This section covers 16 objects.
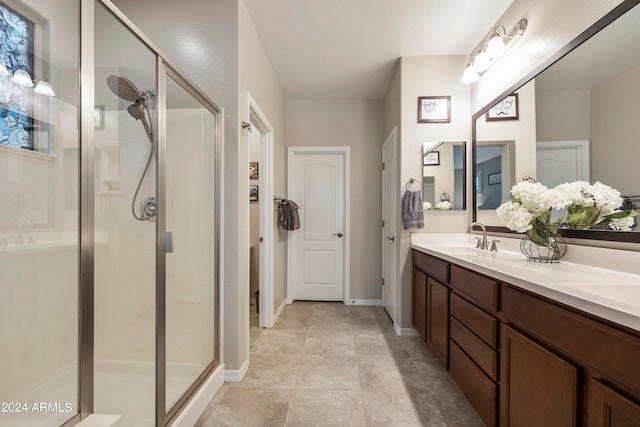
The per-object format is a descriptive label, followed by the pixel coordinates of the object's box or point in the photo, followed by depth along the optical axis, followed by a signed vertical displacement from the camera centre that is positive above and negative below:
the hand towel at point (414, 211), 2.50 +0.02
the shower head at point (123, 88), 1.33 +0.64
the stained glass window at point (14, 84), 1.09 +0.52
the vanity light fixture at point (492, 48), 1.91 +1.27
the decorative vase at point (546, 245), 1.51 -0.17
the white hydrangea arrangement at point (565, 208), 1.31 +0.03
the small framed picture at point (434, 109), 2.58 +1.00
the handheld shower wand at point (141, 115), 1.39 +0.52
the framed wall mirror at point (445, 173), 2.57 +0.39
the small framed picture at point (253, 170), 3.51 +0.56
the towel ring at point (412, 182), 2.58 +0.30
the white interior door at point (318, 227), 3.65 -0.19
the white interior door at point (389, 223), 2.88 -0.12
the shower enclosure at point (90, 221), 0.99 -0.04
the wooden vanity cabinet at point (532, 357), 0.74 -0.53
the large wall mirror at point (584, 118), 1.20 +0.54
